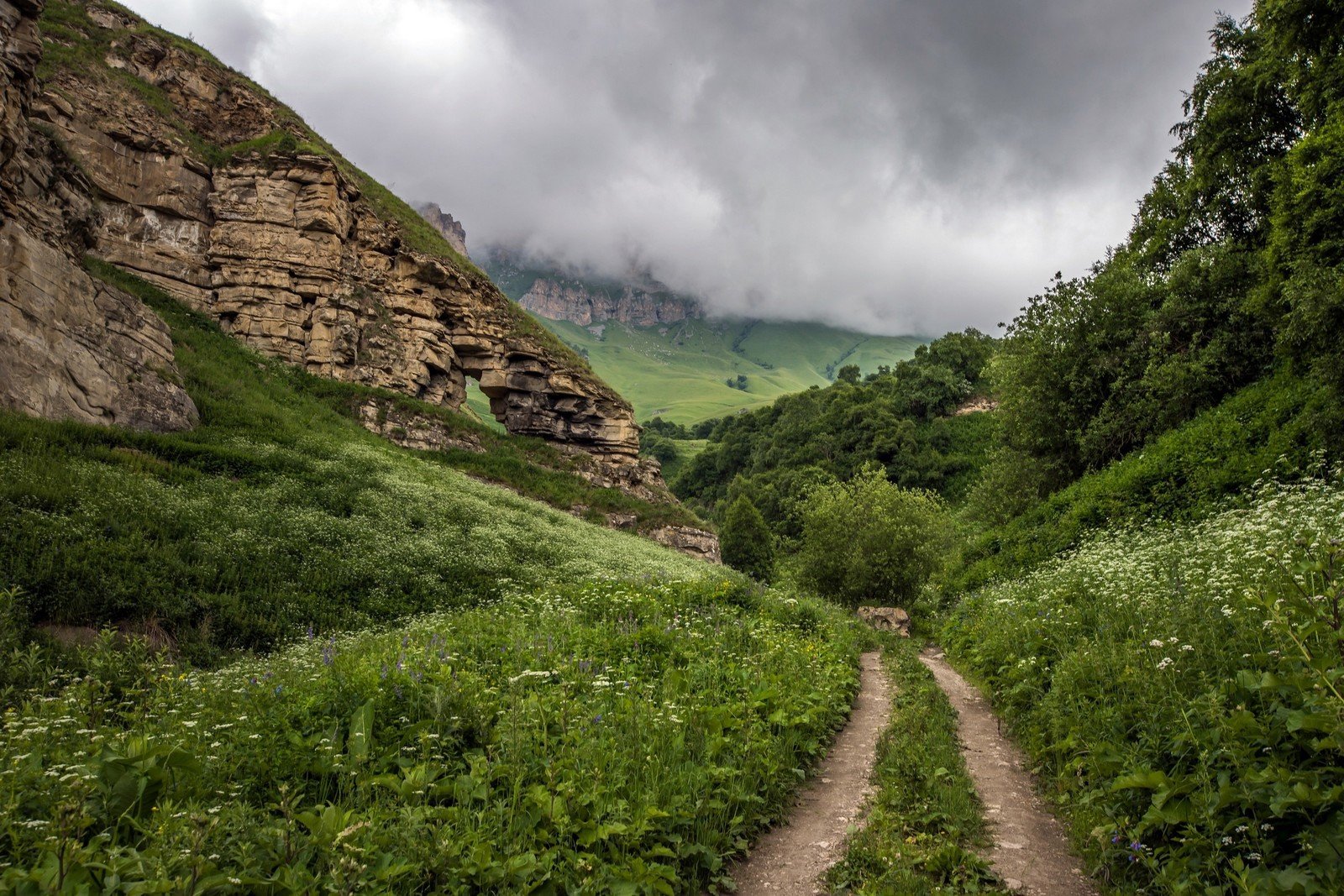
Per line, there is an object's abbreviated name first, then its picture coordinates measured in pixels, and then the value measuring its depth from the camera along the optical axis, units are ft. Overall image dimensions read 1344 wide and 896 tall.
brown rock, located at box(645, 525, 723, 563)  140.05
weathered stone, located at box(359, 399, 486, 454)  123.65
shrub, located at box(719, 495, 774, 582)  193.26
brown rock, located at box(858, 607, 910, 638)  81.30
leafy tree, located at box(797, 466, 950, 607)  96.63
